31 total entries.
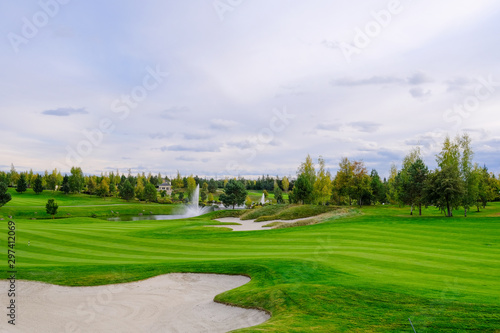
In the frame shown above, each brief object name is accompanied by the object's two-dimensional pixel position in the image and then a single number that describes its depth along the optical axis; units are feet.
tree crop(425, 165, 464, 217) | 124.06
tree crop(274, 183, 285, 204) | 330.75
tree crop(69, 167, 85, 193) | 360.28
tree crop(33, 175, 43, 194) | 353.86
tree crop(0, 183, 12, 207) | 204.82
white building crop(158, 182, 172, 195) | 531.91
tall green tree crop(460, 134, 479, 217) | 135.44
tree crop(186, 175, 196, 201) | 367.58
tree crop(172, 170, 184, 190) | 527.40
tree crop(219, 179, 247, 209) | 246.06
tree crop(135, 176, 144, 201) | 348.59
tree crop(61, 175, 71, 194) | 364.95
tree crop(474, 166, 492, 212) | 145.32
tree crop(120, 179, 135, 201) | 343.26
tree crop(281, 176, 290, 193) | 403.26
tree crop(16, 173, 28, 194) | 346.54
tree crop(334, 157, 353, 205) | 184.34
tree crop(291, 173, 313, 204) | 197.98
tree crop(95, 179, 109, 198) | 350.64
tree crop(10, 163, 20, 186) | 439.22
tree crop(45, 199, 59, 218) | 203.21
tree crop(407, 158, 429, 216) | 139.73
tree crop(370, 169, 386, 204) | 220.70
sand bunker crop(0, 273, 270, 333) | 34.99
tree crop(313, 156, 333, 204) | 198.08
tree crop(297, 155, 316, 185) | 214.28
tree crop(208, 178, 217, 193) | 456.41
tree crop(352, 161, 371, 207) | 183.52
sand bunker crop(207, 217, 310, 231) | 133.18
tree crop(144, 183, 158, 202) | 344.69
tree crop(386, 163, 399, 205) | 215.18
